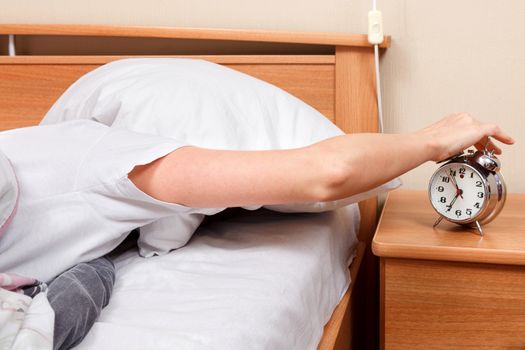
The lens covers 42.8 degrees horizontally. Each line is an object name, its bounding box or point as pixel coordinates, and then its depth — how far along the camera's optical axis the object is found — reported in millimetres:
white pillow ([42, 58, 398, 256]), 1022
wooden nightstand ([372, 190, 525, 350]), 987
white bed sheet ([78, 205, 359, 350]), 709
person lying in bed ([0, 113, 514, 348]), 822
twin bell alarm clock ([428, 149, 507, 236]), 1044
